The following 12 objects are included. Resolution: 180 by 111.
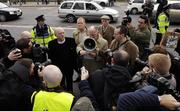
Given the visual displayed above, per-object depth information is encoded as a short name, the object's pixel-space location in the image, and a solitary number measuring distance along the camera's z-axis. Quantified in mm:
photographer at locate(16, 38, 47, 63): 3675
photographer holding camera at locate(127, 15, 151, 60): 5108
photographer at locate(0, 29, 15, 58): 4368
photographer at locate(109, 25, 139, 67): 4045
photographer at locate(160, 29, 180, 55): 4584
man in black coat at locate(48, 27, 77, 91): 4458
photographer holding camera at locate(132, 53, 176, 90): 2624
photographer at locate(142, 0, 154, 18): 12977
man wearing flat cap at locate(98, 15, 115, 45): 5342
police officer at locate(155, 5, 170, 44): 7639
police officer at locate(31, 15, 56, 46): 5135
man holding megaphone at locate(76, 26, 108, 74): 4212
